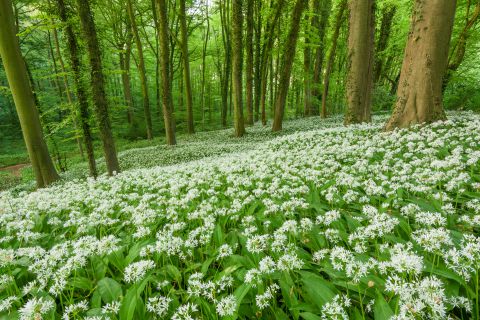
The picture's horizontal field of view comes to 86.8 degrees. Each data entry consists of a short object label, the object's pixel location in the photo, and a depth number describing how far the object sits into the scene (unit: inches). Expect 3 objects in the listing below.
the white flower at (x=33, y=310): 68.0
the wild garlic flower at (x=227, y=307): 69.9
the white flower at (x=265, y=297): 78.9
